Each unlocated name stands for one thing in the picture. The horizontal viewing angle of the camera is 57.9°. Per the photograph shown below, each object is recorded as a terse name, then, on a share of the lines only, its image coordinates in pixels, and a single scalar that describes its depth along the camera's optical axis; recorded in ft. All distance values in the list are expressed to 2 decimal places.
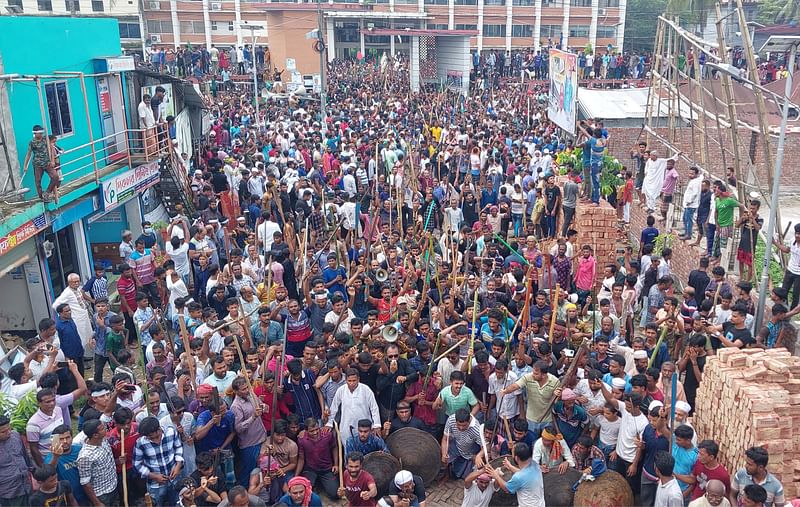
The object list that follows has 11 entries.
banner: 61.72
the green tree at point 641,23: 191.11
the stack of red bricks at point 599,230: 40.47
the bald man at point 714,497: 17.51
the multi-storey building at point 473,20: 172.45
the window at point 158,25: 171.78
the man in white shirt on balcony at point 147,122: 50.01
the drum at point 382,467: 21.54
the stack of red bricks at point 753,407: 20.62
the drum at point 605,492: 20.79
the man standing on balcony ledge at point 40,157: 35.35
